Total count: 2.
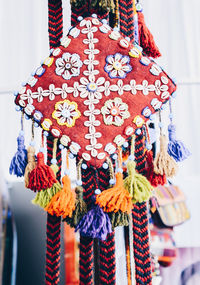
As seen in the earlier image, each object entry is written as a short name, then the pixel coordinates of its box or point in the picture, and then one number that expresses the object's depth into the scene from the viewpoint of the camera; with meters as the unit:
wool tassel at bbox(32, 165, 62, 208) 0.58
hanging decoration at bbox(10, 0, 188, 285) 0.58
